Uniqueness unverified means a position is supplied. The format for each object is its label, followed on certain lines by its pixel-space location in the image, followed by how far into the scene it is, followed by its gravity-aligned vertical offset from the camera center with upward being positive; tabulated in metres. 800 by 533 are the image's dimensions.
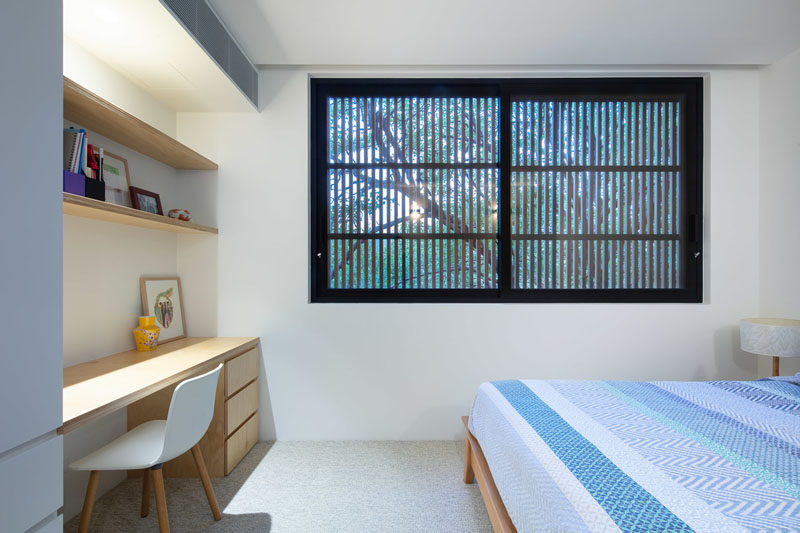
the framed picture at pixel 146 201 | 2.09 +0.40
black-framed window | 2.67 +0.58
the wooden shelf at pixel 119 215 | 1.42 +0.25
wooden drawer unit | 2.07 -0.91
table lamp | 2.10 -0.42
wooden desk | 1.40 -0.51
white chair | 1.41 -0.77
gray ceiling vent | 1.71 +1.24
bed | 0.88 -0.60
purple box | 1.44 +0.34
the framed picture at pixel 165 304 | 2.25 -0.24
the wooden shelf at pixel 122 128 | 1.48 +0.69
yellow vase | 2.12 -0.40
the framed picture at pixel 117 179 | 1.91 +0.48
